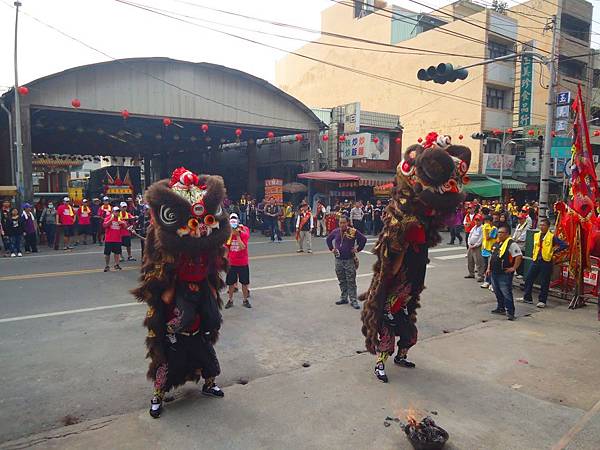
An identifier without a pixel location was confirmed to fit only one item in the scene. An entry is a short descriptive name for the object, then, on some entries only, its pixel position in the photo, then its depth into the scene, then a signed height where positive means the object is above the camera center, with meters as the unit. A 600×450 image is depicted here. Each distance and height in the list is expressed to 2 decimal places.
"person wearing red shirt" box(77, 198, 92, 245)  15.80 -1.19
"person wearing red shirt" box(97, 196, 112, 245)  15.23 -1.06
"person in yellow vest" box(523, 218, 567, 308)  8.47 -1.28
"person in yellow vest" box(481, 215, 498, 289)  10.05 -1.12
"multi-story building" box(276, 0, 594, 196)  27.67 +7.72
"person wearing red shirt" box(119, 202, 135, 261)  11.56 -1.11
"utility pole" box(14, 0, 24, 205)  15.23 +1.36
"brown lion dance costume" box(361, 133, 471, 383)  4.84 -0.53
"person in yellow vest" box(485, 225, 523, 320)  7.69 -1.32
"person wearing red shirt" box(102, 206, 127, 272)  11.02 -1.24
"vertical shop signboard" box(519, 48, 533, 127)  26.58 +5.55
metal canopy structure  16.61 +3.14
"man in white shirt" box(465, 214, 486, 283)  10.69 -1.41
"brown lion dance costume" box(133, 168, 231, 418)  4.13 -0.86
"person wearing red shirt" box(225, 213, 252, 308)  7.97 -1.36
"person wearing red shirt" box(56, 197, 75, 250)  14.97 -1.13
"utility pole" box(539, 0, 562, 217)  12.65 +1.84
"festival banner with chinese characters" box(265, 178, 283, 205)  21.83 -0.17
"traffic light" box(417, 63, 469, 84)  10.67 +2.67
